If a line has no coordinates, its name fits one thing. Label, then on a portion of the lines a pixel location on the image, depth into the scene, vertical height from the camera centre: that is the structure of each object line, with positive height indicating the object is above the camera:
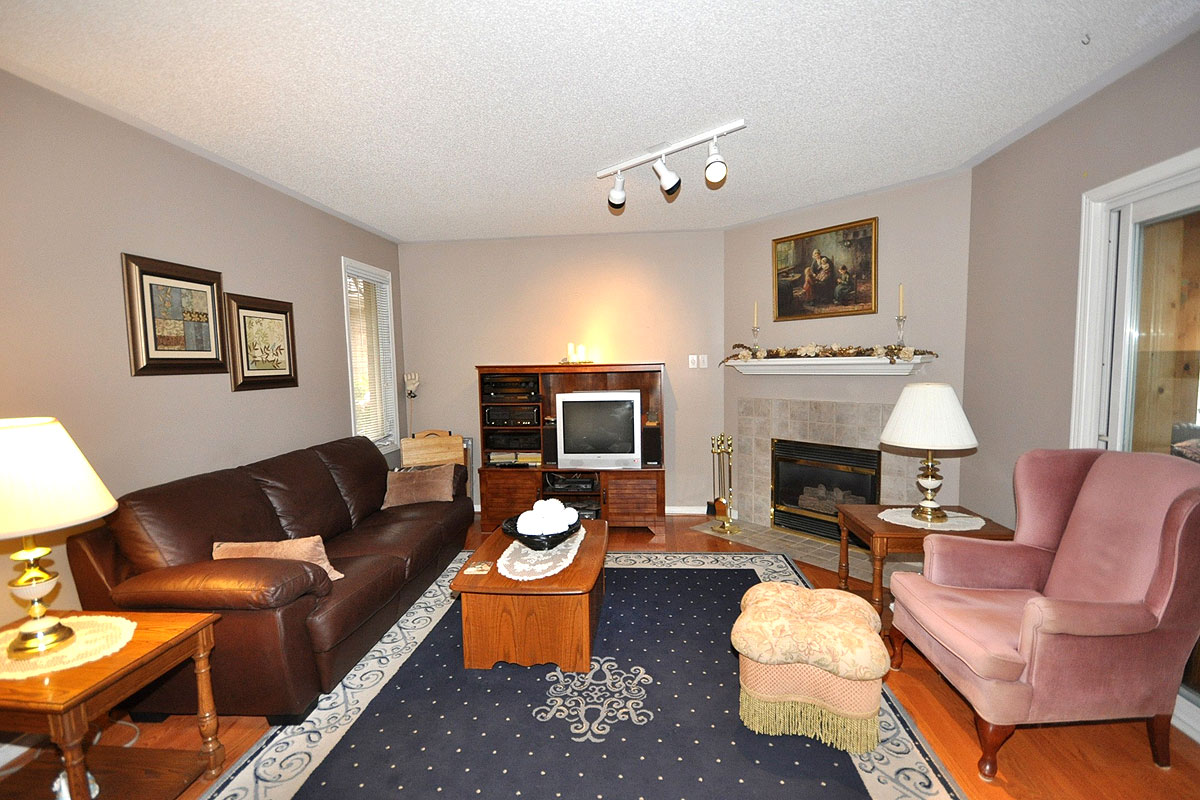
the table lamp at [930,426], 2.61 -0.32
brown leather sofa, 2.03 -0.90
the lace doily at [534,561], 2.55 -1.00
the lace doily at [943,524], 2.66 -0.84
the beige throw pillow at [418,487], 3.89 -0.87
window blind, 4.43 +0.21
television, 4.64 -0.54
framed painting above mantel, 3.94 +0.76
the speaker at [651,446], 4.75 -0.72
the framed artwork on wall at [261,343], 3.13 +0.22
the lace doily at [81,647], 1.54 -0.86
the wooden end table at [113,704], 1.43 -0.96
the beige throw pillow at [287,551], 2.38 -0.83
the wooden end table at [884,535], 2.59 -0.88
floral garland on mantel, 3.62 +0.10
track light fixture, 2.64 +1.16
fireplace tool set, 4.71 -1.07
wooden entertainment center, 4.60 -0.83
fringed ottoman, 1.89 -1.17
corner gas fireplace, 4.11 -0.99
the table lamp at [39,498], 1.52 -0.36
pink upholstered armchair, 1.71 -0.95
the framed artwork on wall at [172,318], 2.53 +0.32
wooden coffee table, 2.44 -1.21
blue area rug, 1.80 -1.46
